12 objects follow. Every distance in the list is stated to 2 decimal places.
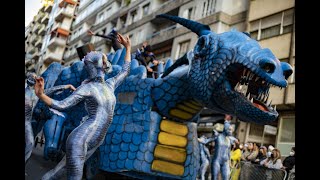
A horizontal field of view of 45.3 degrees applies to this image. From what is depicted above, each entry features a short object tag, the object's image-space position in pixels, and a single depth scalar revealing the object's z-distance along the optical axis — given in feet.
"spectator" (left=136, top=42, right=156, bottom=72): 16.79
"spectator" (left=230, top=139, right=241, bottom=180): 25.25
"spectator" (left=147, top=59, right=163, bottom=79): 15.02
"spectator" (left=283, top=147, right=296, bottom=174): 21.90
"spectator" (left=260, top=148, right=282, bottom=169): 24.08
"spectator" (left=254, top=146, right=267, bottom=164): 26.67
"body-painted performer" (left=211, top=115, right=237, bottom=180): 20.13
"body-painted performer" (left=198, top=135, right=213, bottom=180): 23.29
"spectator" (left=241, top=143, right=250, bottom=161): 28.59
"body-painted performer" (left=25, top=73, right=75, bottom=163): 11.00
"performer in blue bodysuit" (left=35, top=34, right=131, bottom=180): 8.59
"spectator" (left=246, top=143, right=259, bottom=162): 27.71
